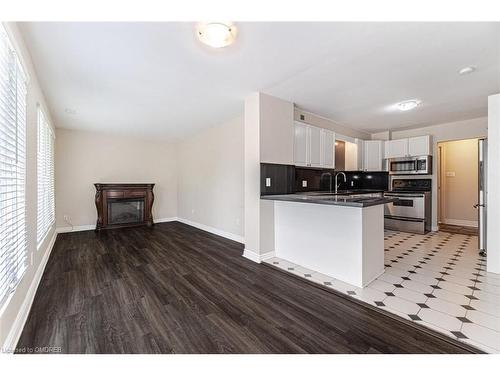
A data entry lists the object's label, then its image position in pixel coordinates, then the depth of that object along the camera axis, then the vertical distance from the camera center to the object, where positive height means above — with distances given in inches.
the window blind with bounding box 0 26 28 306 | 57.1 +6.2
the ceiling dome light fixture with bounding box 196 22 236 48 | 66.5 +48.9
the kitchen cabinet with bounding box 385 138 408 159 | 204.8 +35.8
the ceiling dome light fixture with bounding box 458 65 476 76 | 96.3 +52.8
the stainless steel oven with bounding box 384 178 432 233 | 184.5 -20.5
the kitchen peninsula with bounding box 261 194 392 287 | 93.0 -24.8
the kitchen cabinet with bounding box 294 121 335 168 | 149.0 +29.1
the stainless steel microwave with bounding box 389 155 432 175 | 193.3 +18.7
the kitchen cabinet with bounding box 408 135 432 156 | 193.3 +36.0
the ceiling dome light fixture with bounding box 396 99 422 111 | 136.4 +52.2
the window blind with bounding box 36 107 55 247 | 116.2 +5.3
